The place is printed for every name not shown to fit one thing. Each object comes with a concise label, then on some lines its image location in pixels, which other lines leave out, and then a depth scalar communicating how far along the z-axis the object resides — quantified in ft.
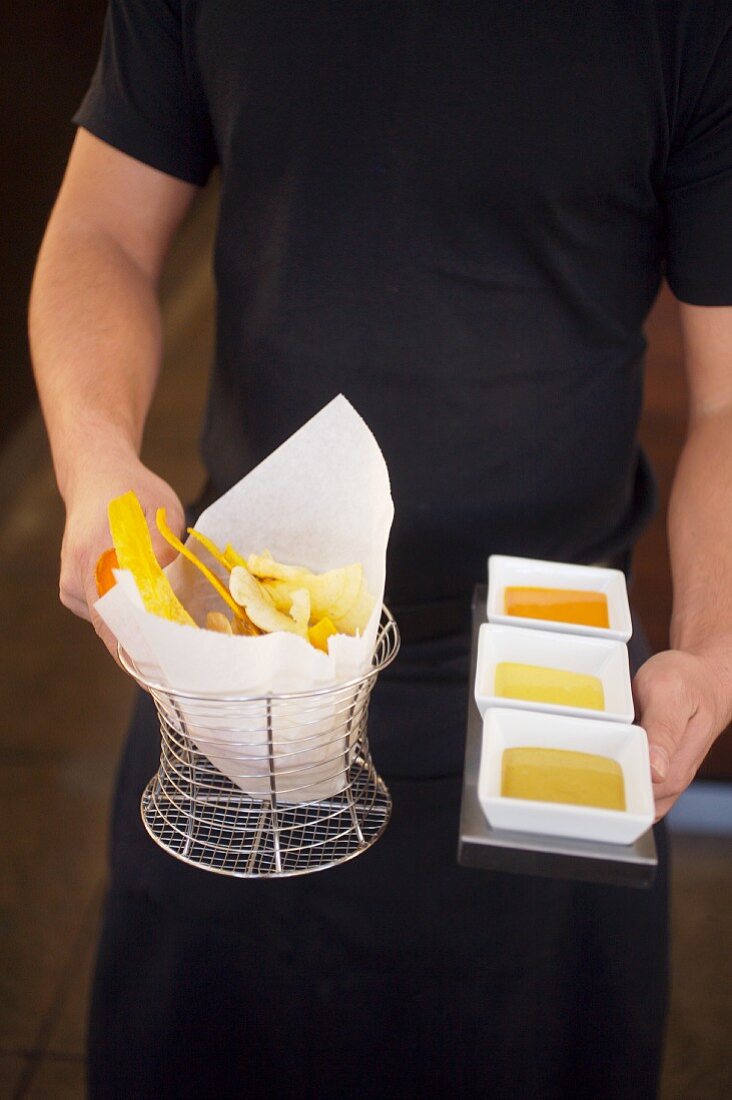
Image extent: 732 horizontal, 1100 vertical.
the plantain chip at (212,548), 2.45
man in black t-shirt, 3.16
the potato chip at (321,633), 2.39
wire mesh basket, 2.28
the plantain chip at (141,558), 2.14
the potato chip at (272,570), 2.50
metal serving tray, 2.16
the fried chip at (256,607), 2.35
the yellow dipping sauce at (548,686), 2.62
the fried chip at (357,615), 2.46
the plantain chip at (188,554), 2.32
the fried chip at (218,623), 2.45
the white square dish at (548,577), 3.03
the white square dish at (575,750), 2.14
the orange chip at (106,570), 2.28
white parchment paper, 2.10
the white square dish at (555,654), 2.63
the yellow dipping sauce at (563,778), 2.28
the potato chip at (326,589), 2.50
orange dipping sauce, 2.93
